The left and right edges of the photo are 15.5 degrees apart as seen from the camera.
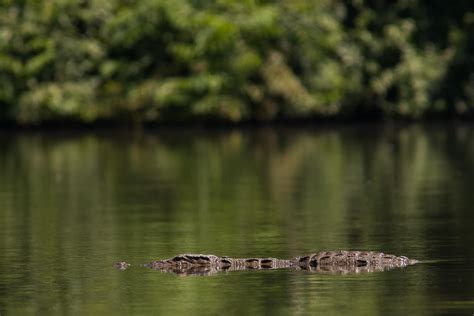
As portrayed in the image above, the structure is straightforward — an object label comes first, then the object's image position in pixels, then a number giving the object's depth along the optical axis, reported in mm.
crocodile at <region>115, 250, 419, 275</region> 16359
